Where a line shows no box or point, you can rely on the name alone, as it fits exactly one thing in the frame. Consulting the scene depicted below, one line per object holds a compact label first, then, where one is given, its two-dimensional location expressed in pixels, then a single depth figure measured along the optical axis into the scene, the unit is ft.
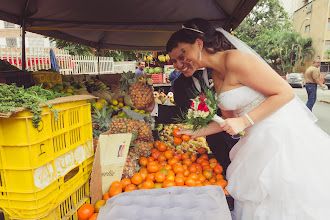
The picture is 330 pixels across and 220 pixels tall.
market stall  4.47
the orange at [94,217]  5.85
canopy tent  12.11
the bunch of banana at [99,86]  16.78
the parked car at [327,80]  67.66
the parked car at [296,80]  75.82
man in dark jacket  9.95
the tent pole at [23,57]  14.98
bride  5.90
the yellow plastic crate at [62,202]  4.57
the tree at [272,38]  132.98
